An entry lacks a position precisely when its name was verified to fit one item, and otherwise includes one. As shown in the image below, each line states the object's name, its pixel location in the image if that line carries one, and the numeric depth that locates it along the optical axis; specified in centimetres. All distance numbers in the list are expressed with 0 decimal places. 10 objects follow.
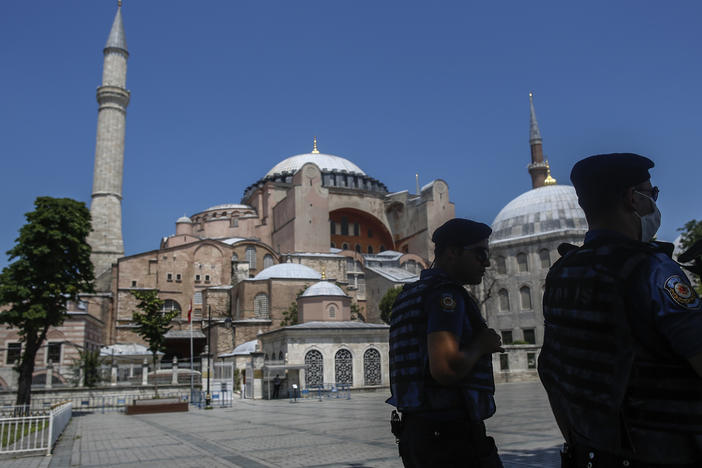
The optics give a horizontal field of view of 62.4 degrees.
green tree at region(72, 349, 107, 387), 2600
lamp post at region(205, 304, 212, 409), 2059
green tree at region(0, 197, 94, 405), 1831
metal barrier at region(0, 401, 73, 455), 898
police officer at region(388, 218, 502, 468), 238
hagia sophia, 3134
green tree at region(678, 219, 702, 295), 2470
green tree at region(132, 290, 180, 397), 2878
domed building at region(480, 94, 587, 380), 3909
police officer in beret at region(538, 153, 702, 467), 167
